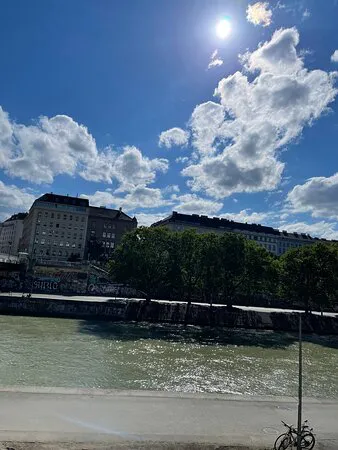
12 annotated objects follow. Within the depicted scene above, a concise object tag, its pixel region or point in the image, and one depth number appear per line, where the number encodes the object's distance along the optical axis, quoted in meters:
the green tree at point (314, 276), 71.38
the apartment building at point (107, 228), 156.62
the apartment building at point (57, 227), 144.88
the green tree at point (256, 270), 74.69
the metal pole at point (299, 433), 10.98
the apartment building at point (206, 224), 171.12
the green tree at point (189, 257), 73.69
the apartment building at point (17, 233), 196.09
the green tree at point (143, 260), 70.69
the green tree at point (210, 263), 71.75
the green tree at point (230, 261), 71.69
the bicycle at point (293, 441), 11.92
